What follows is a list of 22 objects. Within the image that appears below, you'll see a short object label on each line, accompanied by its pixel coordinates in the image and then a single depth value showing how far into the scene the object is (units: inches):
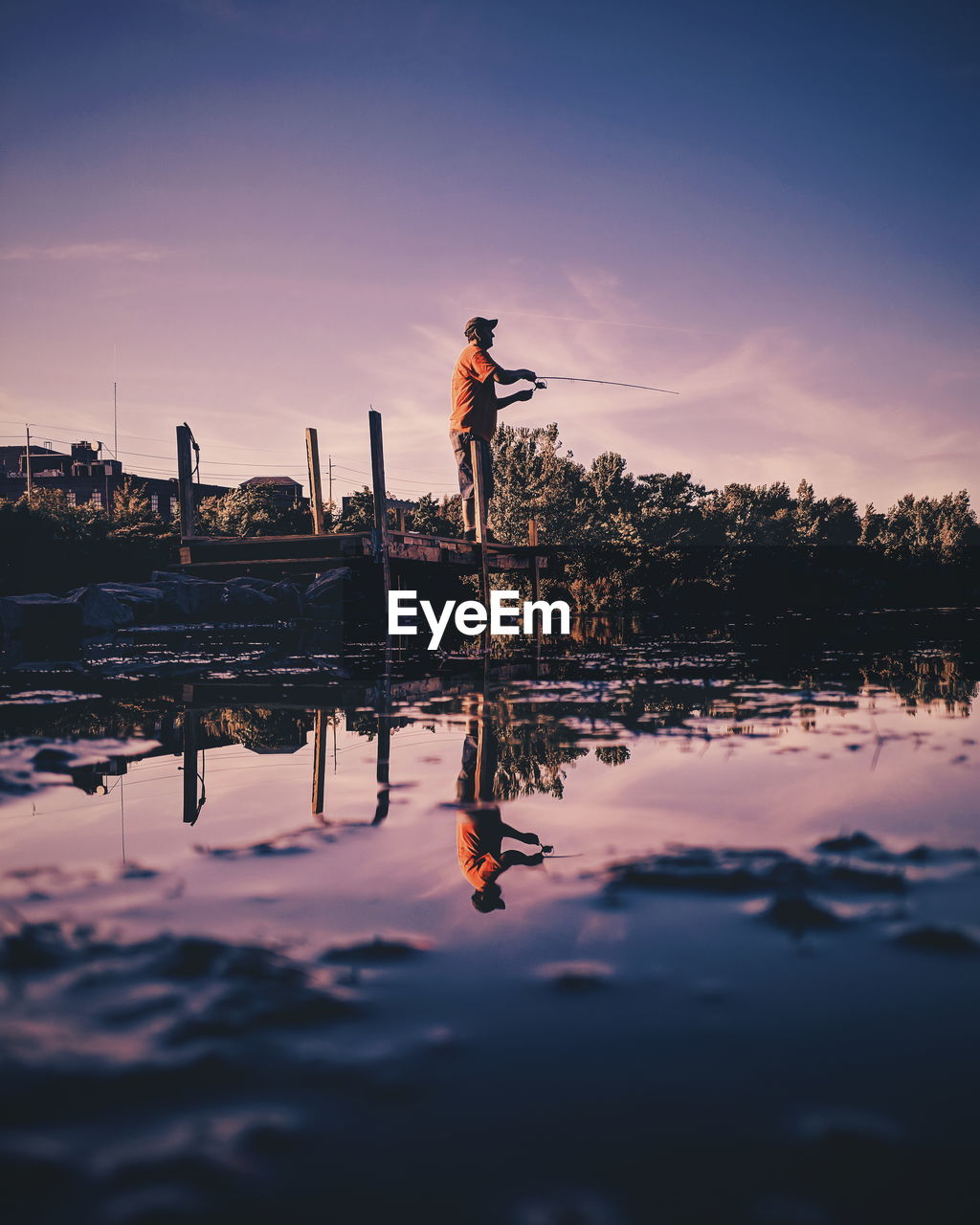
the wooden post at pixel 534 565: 683.4
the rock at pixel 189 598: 722.8
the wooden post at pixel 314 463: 842.8
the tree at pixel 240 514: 1519.3
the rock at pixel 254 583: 780.9
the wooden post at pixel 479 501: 586.2
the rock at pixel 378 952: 79.3
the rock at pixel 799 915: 86.4
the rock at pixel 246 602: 747.4
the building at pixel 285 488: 3708.2
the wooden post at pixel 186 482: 676.7
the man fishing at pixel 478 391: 567.2
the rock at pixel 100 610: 617.3
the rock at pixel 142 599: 677.9
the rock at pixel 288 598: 829.8
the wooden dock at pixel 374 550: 588.7
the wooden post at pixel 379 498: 563.2
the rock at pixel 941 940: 79.9
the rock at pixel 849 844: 110.7
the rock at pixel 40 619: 564.7
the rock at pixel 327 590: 766.5
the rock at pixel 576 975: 73.7
